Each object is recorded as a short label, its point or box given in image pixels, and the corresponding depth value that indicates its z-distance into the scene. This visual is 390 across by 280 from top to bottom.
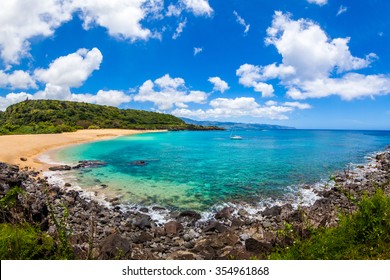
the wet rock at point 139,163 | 30.98
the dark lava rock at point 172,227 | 11.84
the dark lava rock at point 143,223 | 12.44
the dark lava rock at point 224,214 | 13.94
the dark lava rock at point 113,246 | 8.39
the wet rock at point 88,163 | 28.28
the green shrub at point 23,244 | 5.45
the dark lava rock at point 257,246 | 8.63
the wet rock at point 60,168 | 26.00
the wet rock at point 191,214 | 13.98
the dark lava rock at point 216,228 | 12.14
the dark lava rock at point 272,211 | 14.30
